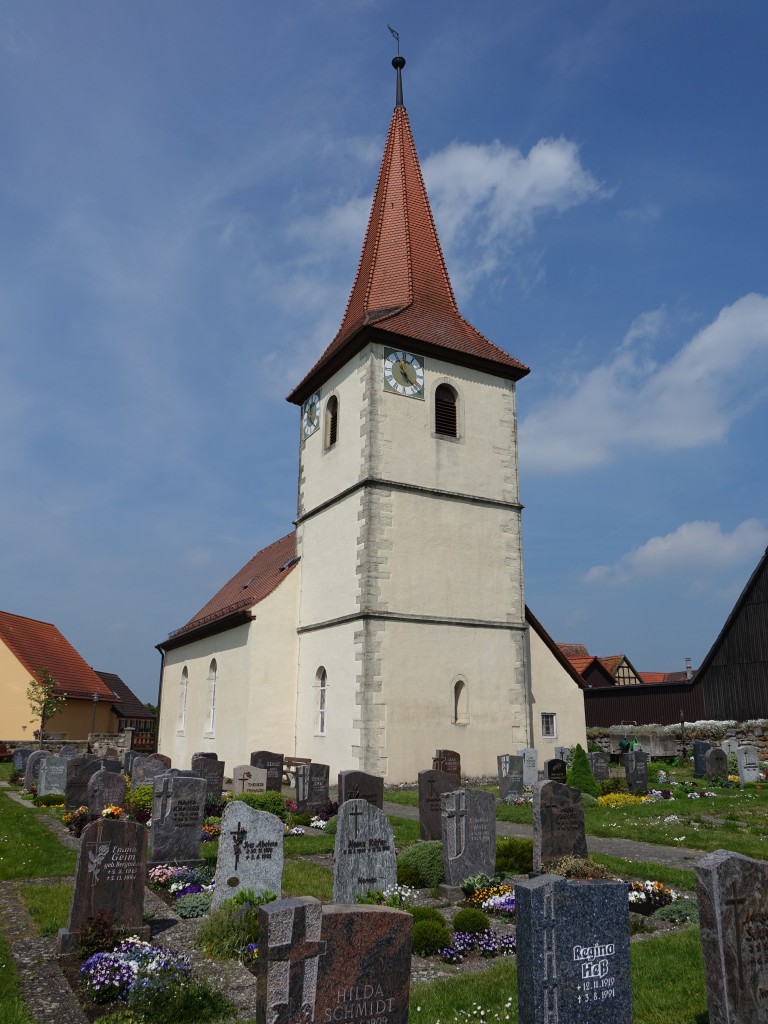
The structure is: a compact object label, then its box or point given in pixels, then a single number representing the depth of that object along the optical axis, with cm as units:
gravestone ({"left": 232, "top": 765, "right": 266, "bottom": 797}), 1590
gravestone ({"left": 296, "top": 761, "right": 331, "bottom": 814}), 1522
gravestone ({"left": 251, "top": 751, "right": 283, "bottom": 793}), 1683
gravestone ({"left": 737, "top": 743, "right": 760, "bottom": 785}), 1933
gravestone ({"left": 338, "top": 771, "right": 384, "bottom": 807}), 1216
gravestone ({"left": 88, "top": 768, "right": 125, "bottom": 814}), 1239
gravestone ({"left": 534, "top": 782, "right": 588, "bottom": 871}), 888
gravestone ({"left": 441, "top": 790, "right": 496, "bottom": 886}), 875
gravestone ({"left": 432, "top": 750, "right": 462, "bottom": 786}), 1719
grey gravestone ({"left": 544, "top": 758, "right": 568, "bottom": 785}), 1489
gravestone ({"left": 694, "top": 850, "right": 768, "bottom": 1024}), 456
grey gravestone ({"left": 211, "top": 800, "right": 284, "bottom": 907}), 763
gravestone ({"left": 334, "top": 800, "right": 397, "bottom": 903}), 765
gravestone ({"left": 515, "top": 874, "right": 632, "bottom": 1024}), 429
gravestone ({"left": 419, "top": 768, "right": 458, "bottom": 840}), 1162
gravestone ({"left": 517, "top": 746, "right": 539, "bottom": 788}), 1862
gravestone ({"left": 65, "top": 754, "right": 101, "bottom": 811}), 1552
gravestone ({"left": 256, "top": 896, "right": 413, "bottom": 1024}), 383
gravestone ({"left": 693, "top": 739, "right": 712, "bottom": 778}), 2156
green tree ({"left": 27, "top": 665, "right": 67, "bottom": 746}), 3316
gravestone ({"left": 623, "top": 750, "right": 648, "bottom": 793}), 1747
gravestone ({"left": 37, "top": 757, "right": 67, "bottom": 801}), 1820
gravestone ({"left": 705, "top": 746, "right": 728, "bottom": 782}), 1975
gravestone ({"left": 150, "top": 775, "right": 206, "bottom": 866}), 997
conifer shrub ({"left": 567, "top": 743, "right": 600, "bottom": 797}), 1656
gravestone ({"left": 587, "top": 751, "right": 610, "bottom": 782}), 1933
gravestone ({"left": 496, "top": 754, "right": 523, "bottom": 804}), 1670
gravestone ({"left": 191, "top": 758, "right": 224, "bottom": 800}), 1603
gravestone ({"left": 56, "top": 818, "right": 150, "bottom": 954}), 670
